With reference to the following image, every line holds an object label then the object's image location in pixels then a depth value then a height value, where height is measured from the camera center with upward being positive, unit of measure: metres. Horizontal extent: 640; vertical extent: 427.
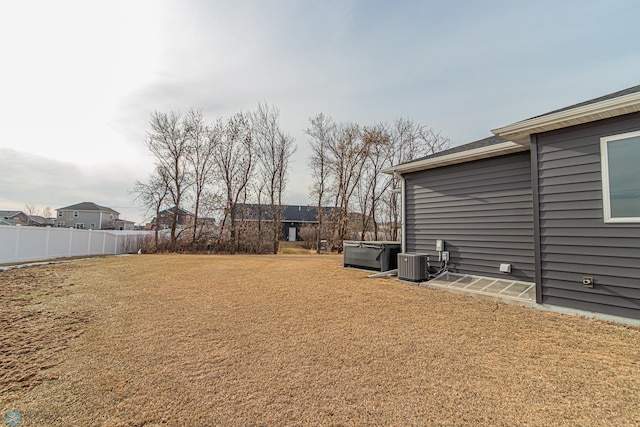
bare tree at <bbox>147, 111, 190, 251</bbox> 16.77 +4.70
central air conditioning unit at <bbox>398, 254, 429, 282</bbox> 5.99 -0.79
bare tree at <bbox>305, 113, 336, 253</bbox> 18.14 +5.02
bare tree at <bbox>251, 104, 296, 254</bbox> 17.59 +4.92
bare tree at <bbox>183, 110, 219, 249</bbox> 17.11 +4.89
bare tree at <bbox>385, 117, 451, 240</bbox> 18.20 +5.94
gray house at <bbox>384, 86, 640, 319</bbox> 3.57 +0.47
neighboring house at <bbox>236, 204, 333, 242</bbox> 27.27 +0.96
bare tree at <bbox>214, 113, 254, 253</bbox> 17.03 +4.24
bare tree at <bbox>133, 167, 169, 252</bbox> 16.69 +2.07
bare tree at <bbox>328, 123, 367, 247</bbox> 17.78 +4.43
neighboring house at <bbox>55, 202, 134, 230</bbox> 35.91 +0.97
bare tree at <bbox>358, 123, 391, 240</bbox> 18.11 +3.14
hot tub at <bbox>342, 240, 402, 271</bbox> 7.27 -0.67
